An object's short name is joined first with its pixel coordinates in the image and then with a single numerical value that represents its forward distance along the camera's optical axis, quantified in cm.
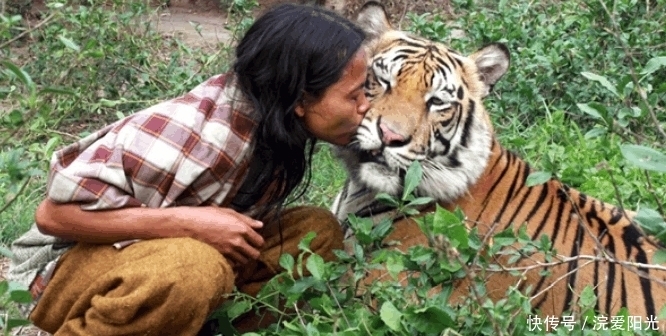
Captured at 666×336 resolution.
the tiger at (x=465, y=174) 307
